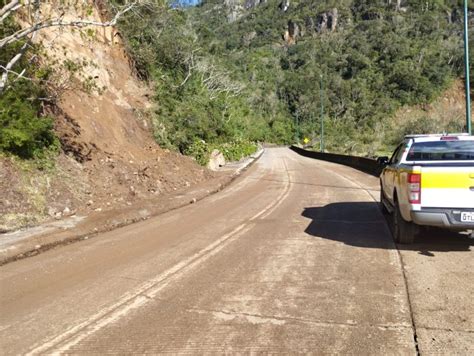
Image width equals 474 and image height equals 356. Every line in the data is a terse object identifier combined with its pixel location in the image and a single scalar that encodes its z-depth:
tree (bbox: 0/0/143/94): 8.95
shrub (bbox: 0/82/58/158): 12.02
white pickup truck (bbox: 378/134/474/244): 7.27
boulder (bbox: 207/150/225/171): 28.00
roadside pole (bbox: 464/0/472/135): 17.55
